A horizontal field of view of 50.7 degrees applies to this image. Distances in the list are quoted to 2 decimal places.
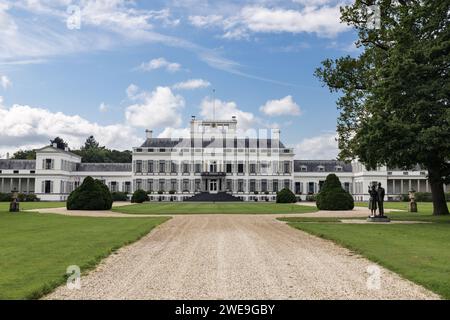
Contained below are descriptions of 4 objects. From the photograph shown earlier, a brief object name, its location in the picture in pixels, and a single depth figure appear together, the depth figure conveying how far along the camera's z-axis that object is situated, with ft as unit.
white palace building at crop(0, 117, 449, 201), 227.40
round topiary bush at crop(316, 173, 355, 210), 108.06
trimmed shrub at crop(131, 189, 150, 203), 173.68
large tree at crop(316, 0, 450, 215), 59.62
